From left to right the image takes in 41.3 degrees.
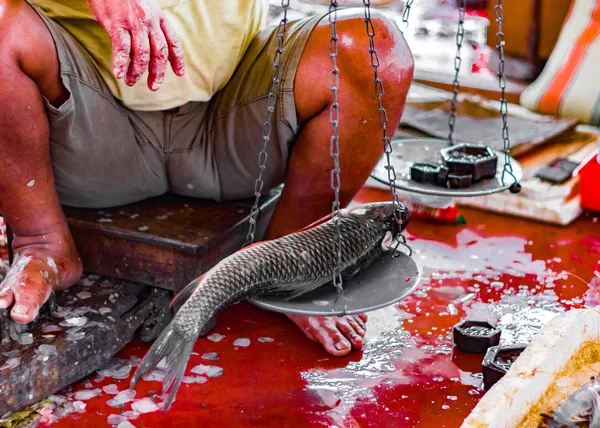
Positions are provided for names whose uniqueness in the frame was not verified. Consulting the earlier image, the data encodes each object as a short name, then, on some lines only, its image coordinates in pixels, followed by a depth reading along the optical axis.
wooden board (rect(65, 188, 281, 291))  2.81
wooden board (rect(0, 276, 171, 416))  2.39
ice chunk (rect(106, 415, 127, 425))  2.41
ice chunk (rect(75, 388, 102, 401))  2.53
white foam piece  2.04
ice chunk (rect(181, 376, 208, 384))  2.63
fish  2.08
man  2.55
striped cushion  5.18
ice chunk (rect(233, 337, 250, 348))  2.87
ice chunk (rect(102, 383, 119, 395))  2.56
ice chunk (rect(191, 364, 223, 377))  2.68
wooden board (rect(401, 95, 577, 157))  4.59
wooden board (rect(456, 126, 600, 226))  3.94
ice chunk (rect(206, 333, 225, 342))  2.90
